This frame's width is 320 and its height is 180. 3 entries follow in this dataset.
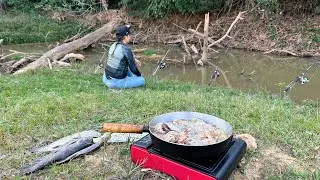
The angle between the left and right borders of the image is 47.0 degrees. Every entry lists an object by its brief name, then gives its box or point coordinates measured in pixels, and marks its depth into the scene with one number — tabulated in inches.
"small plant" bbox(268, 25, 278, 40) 574.7
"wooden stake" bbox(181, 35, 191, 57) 496.4
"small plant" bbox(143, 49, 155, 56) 499.5
